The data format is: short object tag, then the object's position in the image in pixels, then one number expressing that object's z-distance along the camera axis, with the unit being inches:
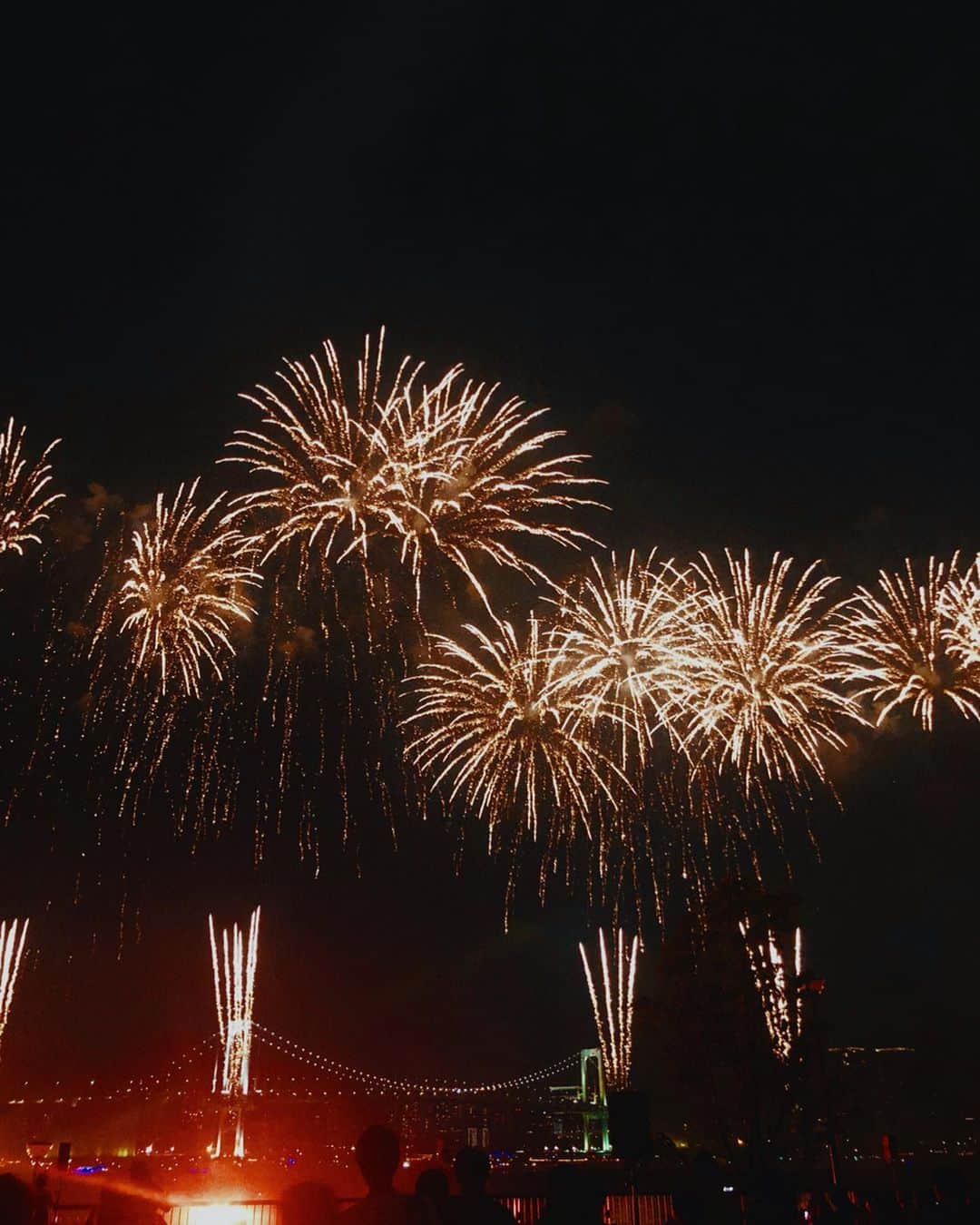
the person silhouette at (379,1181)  183.0
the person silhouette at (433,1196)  185.0
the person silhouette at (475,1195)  213.3
